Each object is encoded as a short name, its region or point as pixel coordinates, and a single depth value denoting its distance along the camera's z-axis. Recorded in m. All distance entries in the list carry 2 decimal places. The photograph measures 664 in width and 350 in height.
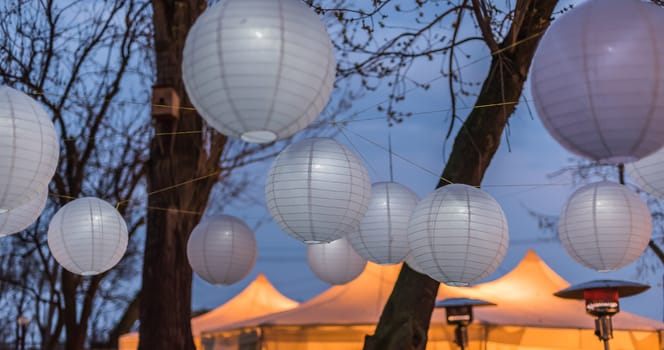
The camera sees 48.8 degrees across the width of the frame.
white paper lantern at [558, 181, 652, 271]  5.18
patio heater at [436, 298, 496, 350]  9.67
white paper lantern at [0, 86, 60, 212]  3.86
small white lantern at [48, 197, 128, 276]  5.58
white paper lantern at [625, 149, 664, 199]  4.23
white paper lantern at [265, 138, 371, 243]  4.40
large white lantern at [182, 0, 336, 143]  2.97
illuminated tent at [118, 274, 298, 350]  13.39
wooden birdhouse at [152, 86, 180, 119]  6.59
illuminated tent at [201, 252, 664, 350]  10.13
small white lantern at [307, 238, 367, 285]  7.52
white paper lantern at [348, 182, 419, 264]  5.51
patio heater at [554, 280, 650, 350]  9.52
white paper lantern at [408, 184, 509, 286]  4.62
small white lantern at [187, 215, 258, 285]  6.29
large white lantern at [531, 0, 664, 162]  2.85
